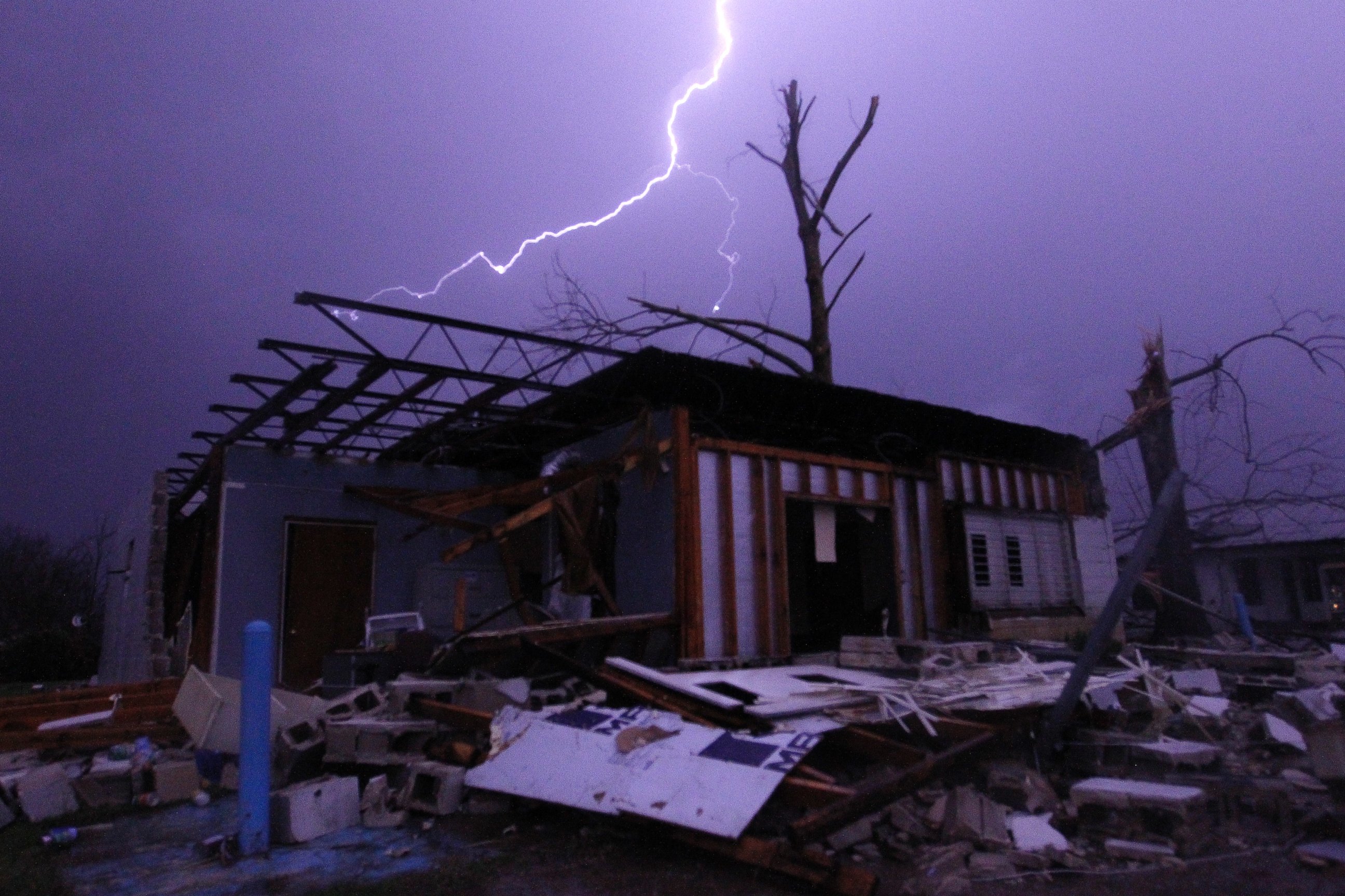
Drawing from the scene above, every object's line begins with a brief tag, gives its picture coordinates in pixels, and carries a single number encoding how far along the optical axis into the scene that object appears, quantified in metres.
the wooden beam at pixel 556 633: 8.37
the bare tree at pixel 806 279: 19.06
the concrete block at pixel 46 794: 6.52
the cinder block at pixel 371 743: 6.81
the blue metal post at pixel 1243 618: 12.72
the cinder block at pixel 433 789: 6.18
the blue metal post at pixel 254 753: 5.34
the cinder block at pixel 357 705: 7.62
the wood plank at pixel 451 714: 6.80
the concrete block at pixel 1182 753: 5.92
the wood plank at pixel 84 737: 8.09
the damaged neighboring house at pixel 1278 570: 23.83
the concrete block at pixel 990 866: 4.64
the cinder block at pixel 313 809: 5.61
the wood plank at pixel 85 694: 8.94
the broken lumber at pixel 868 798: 4.52
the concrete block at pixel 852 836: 5.08
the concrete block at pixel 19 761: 7.61
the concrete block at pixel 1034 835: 4.92
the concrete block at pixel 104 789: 6.83
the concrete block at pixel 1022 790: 5.55
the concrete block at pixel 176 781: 6.99
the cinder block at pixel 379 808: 6.05
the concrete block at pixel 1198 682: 8.59
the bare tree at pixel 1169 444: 13.14
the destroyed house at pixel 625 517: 10.21
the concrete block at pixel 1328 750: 4.85
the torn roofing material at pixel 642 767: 4.93
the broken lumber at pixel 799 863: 4.34
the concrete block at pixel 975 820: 5.00
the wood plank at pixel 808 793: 4.89
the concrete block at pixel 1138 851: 4.72
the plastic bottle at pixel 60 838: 5.78
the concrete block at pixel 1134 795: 4.89
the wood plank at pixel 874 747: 5.70
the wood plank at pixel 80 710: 8.54
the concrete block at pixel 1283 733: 6.47
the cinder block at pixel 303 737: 7.05
